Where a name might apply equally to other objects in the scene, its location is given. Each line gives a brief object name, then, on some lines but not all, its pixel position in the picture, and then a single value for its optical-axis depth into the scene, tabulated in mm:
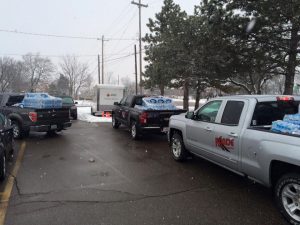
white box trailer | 18239
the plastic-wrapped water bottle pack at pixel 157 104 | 8576
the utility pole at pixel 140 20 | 21526
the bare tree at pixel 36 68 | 61106
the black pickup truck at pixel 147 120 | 8217
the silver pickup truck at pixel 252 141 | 3113
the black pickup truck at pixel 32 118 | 8252
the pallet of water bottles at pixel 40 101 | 8481
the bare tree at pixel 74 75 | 59995
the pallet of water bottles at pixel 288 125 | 3196
